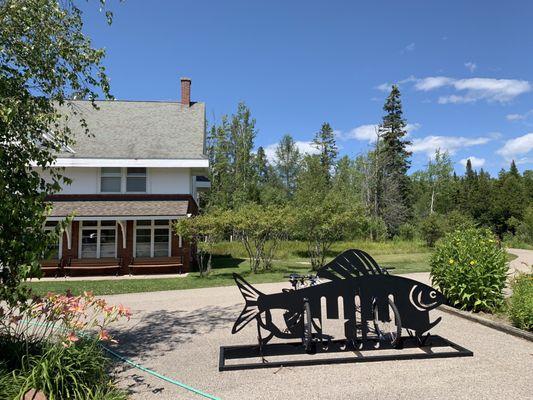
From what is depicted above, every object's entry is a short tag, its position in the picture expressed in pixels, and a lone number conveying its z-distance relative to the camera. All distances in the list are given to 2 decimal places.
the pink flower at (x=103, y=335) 4.48
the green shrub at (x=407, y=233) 36.22
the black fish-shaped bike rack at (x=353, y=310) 6.00
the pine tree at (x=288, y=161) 61.22
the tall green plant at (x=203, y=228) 16.02
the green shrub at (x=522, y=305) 7.25
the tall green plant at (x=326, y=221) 17.20
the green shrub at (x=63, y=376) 4.08
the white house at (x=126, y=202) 18.59
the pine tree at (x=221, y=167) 41.81
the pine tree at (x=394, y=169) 42.78
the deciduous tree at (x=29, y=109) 4.44
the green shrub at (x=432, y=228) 28.39
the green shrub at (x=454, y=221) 27.56
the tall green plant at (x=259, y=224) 16.58
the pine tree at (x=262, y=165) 60.04
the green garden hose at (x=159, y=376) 4.78
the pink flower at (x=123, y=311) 4.89
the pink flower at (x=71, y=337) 4.32
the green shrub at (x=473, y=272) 8.60
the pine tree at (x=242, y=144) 46.94
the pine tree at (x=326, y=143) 61.25
